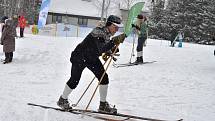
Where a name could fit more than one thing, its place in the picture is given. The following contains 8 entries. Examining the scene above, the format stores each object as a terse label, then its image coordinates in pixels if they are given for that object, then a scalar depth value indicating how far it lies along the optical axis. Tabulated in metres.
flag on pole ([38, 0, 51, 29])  25.04
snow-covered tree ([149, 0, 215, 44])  44.10
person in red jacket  25.11
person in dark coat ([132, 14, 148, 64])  14.64
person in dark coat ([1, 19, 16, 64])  13.93
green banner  10.05
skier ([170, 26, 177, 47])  29.71
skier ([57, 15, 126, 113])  6.73
